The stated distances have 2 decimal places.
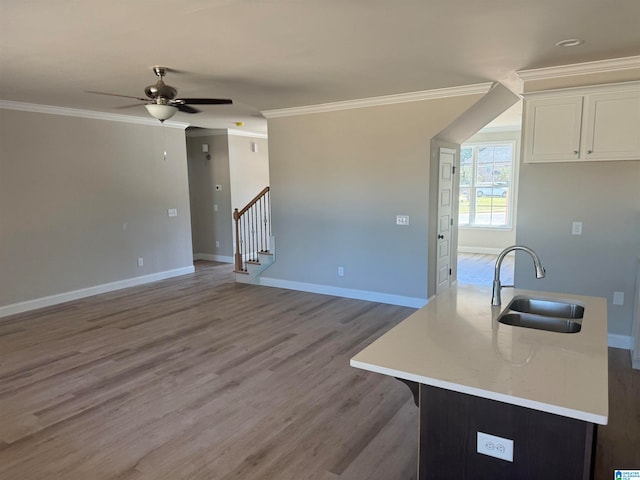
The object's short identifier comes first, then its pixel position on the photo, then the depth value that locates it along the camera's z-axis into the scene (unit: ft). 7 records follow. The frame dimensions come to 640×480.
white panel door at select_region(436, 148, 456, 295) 18.30
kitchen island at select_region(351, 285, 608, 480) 4.65
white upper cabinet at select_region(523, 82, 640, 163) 11.66
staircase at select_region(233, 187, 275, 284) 22.94
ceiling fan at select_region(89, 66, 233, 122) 11.96
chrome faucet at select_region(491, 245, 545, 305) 6.91
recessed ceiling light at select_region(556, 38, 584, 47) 10.43
